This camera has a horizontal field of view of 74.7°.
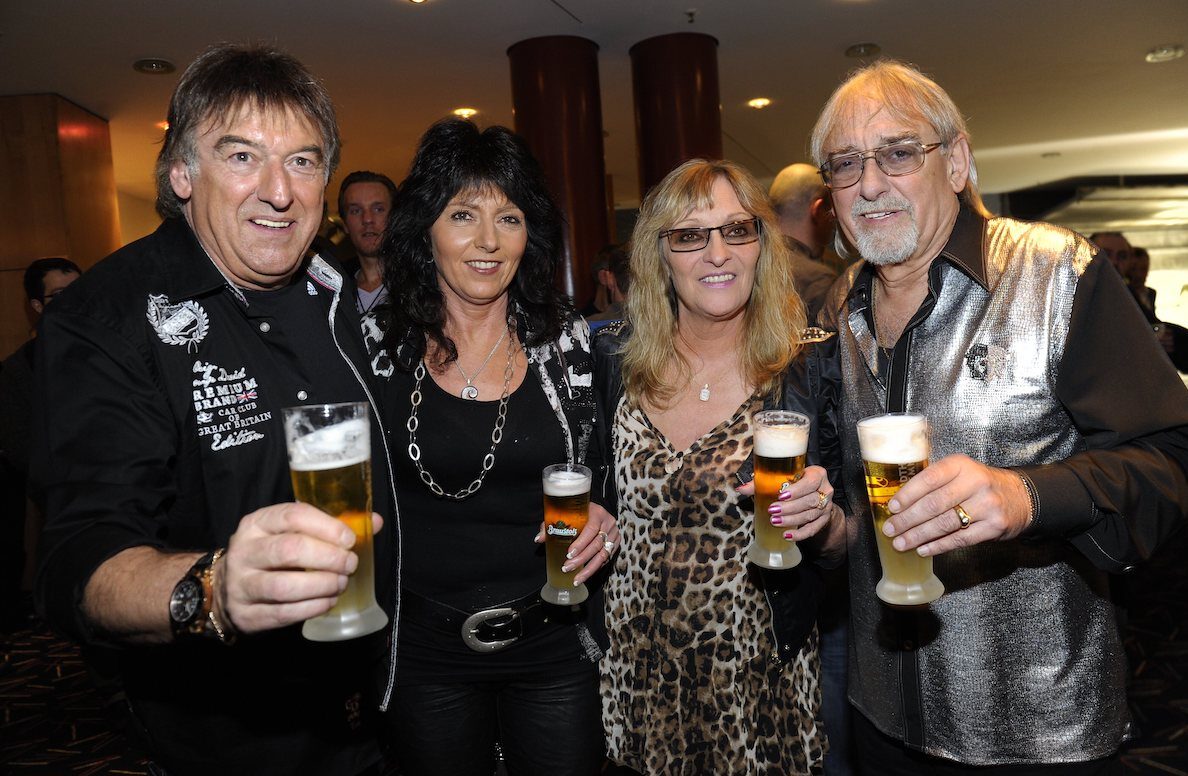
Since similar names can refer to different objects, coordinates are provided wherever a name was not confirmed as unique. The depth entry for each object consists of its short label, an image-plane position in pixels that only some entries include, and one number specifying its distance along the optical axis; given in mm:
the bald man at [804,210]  4109
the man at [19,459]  4383
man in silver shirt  1548
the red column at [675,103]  7012
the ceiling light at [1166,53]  8469
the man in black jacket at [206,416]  1259
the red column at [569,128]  6848
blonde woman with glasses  2113
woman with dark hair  2088
